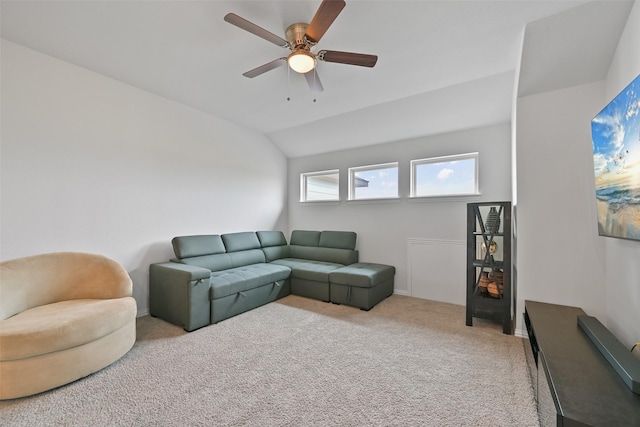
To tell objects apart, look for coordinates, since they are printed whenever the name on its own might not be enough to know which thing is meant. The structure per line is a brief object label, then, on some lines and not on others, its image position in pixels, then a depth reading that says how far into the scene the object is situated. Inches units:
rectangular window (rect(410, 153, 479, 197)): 143.8
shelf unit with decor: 106.1
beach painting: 54.7
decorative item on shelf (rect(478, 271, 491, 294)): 114.3
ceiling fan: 68.0
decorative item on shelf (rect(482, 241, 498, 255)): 112.6
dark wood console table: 40.8
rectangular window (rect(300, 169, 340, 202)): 195.5
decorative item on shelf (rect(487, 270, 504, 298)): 109.7
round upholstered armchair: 66.7
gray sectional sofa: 111.7
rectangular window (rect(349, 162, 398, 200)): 169.7
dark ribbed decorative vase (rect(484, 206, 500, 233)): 110.2
